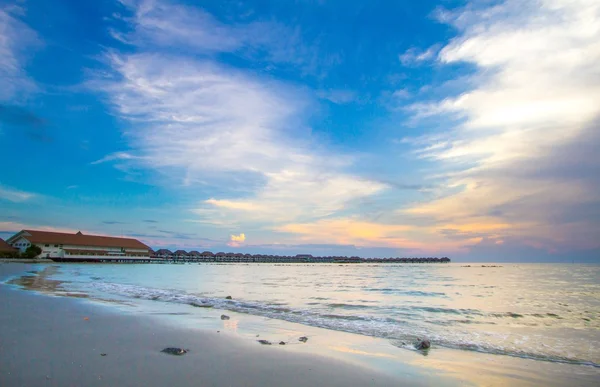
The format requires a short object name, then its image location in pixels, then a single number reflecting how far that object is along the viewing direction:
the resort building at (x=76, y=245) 86.19
